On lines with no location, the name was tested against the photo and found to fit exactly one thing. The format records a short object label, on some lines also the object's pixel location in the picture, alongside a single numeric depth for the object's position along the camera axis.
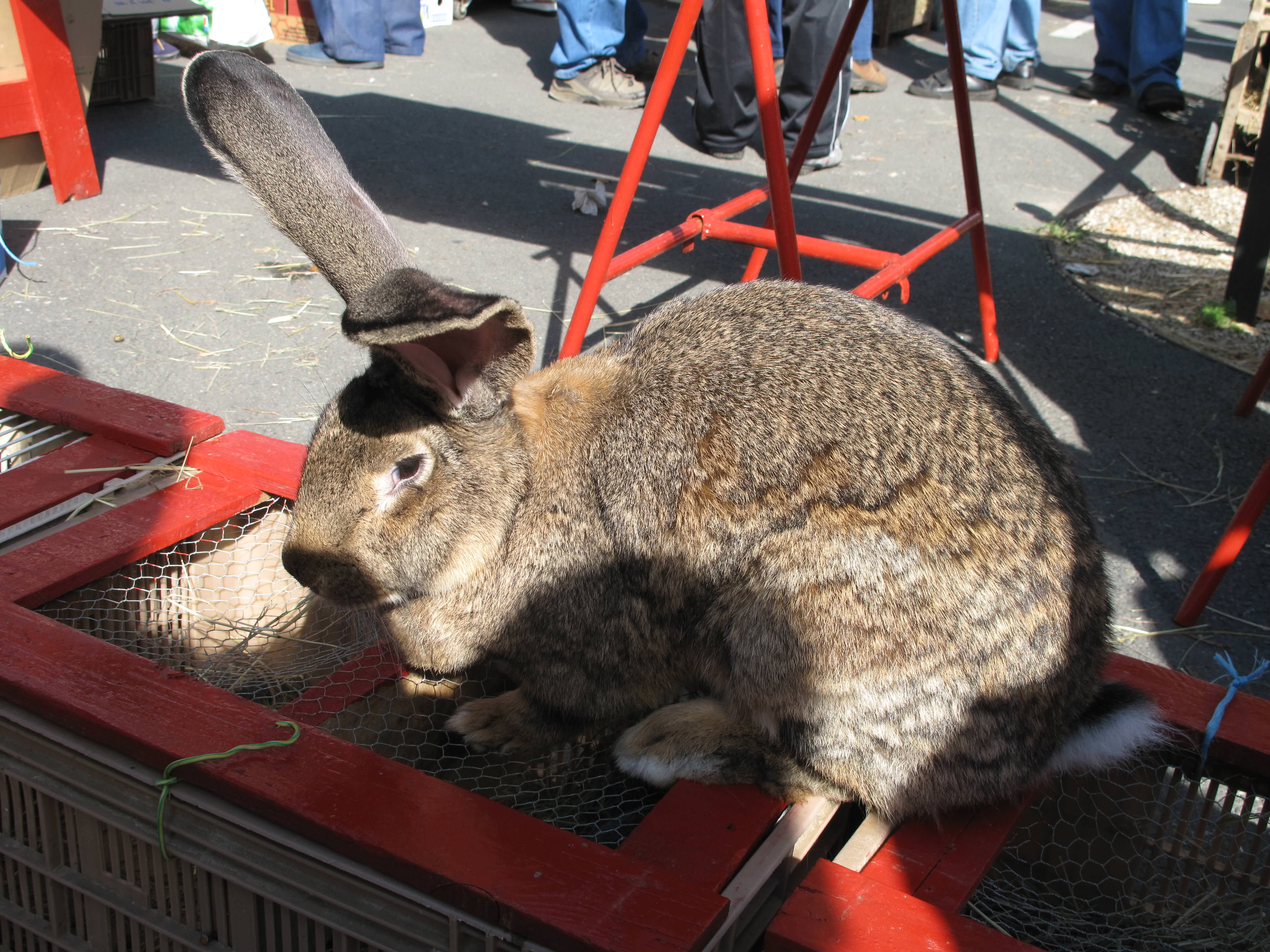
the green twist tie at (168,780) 1.63
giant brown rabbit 1.82
